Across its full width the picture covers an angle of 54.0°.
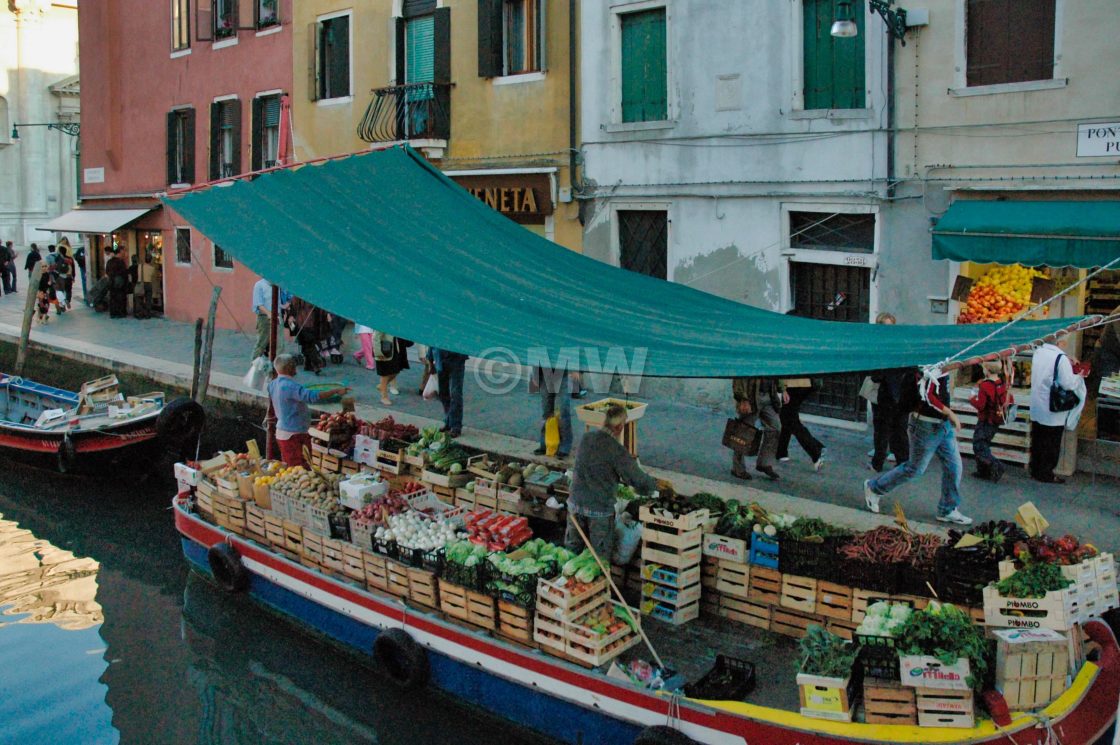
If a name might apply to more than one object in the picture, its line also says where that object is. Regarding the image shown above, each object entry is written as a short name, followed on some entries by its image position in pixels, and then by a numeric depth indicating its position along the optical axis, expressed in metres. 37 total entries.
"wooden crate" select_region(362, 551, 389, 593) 8.88
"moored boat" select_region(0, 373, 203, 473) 15.10
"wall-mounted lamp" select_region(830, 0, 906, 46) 12.20
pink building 23.36
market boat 6.36
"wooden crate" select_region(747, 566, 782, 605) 8.21
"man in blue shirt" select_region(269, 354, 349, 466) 11.38
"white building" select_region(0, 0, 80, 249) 40.75
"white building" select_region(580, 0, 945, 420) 13.58
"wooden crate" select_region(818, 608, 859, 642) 7.89
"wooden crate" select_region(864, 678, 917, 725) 6.42
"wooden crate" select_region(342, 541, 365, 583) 9.09
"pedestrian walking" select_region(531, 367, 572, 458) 12.35
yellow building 17.00
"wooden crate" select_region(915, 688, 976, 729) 6.32
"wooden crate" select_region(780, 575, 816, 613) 8.00
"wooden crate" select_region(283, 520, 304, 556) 9.80
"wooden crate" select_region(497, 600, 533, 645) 7.84
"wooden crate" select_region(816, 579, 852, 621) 7.88
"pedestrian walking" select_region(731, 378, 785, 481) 11.43
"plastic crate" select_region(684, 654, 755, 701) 7.08
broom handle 7.28
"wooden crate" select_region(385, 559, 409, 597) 8.66
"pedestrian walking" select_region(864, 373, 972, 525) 9.78
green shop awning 11.16
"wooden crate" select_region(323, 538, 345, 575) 9.30
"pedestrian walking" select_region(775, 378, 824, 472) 11.91
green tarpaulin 7.93
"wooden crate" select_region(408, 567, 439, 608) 8.48
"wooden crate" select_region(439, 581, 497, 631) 8.05
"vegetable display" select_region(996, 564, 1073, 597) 6.90
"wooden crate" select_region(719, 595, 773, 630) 8.30
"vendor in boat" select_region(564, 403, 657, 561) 8.45
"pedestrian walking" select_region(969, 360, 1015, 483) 11.12
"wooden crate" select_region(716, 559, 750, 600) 8.34
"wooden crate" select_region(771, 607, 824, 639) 8.05
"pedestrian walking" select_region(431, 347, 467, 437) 13.20
